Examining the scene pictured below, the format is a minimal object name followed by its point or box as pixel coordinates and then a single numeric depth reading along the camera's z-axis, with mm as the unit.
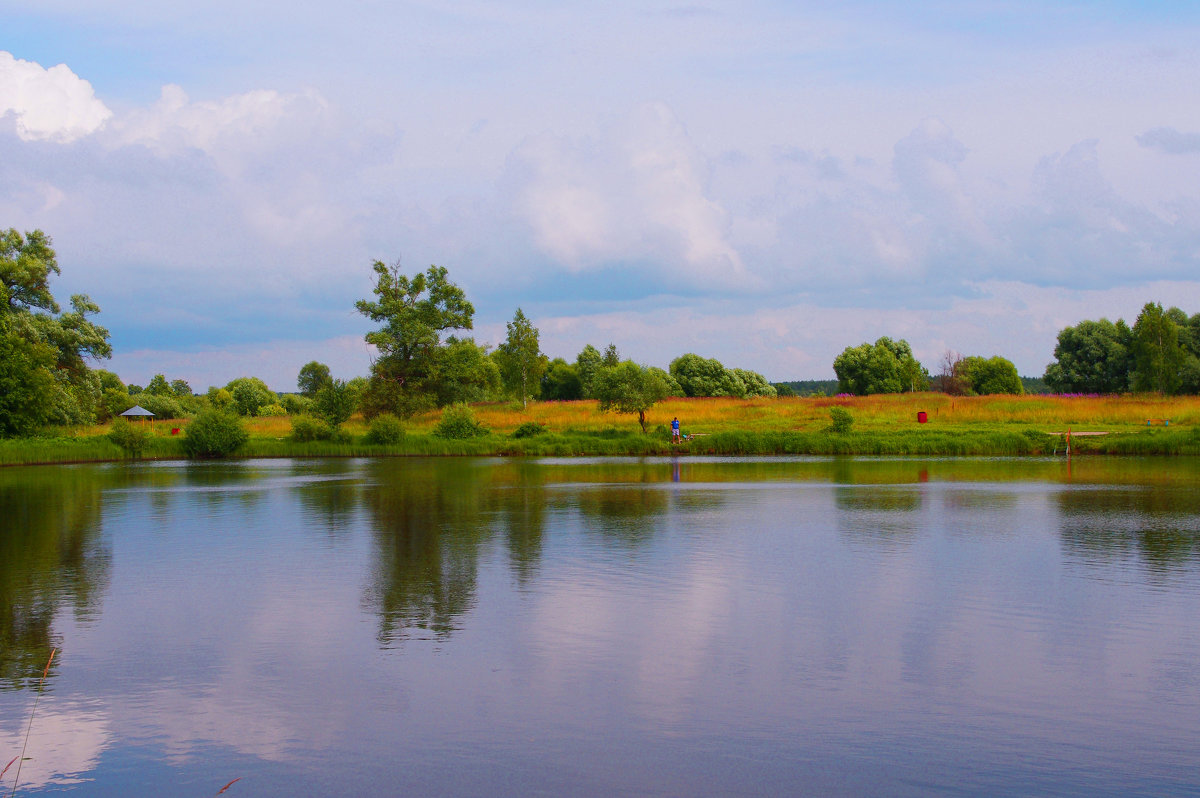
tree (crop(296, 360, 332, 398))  122062
